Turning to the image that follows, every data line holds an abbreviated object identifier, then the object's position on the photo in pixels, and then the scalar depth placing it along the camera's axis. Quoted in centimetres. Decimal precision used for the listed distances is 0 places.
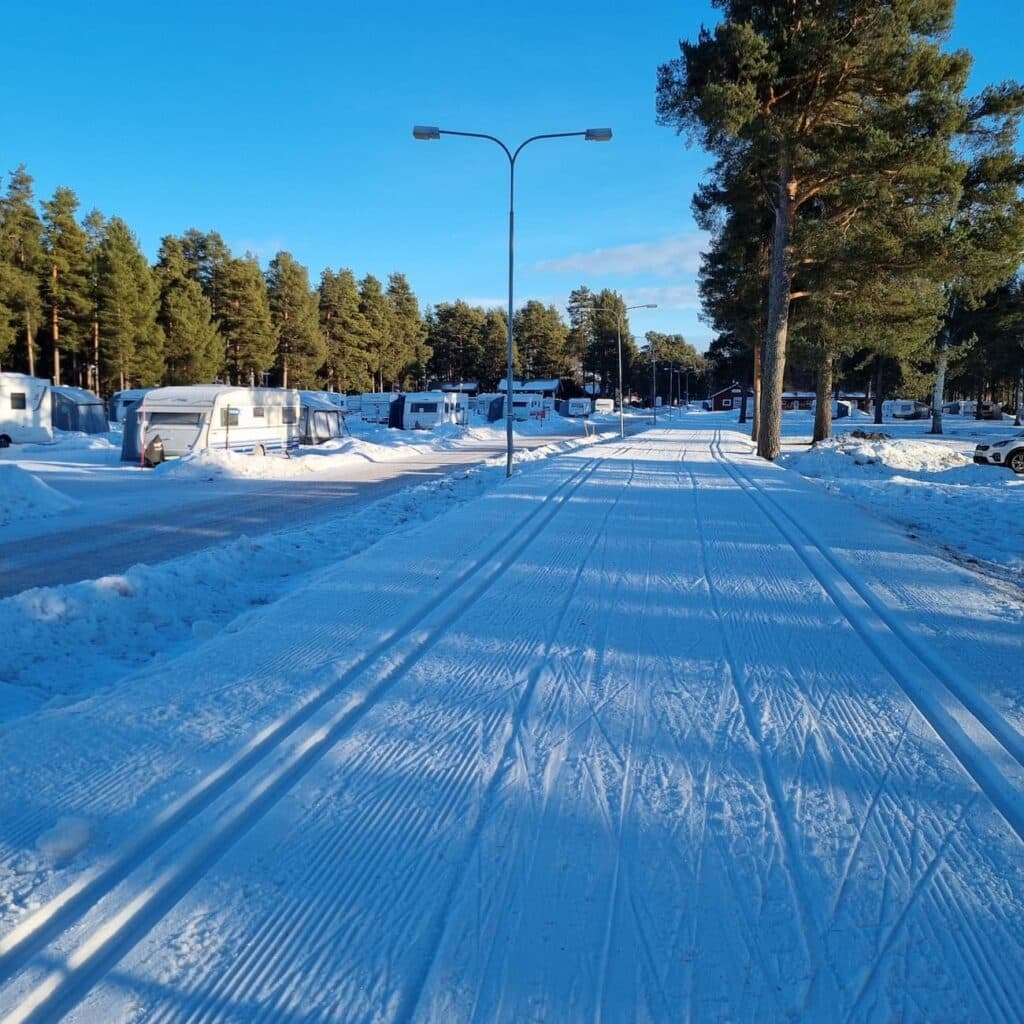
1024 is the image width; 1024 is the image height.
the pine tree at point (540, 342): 9825
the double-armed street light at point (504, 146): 1675
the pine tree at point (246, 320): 5416
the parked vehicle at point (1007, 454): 2145
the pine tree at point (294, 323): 5956
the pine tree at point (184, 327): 4966
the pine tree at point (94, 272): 4569
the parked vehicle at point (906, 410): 7456
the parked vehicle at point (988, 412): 6469
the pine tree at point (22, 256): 4219
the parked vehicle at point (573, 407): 8181
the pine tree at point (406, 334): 7575
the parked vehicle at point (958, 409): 7907
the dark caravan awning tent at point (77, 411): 3722
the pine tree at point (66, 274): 4509
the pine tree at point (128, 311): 4478
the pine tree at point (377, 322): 7025
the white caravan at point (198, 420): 2324
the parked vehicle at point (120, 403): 4381
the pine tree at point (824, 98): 1855
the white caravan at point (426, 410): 4409
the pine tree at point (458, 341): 9225
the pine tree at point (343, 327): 6712
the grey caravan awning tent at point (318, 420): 2964
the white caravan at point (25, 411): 3111
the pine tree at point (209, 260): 5672
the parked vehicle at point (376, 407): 5081
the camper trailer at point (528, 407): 6178
